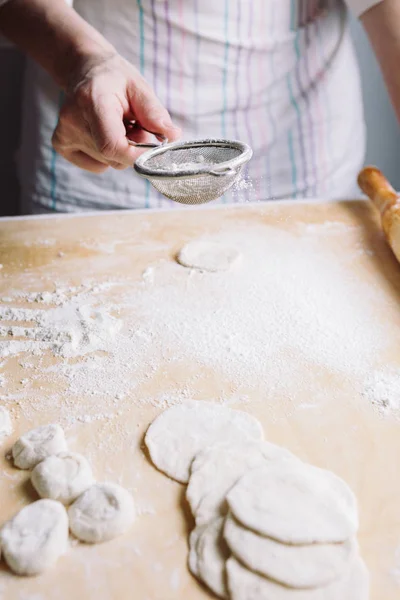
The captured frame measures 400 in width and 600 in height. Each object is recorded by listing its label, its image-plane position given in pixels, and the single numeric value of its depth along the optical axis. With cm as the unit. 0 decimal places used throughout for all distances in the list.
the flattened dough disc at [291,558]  71
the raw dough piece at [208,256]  141
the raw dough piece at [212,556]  73
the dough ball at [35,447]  92
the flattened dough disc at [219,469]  82
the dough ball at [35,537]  76
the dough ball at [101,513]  80
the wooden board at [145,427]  76
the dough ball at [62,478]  85
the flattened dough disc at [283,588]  71
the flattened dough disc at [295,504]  76
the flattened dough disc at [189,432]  92
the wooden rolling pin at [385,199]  143
